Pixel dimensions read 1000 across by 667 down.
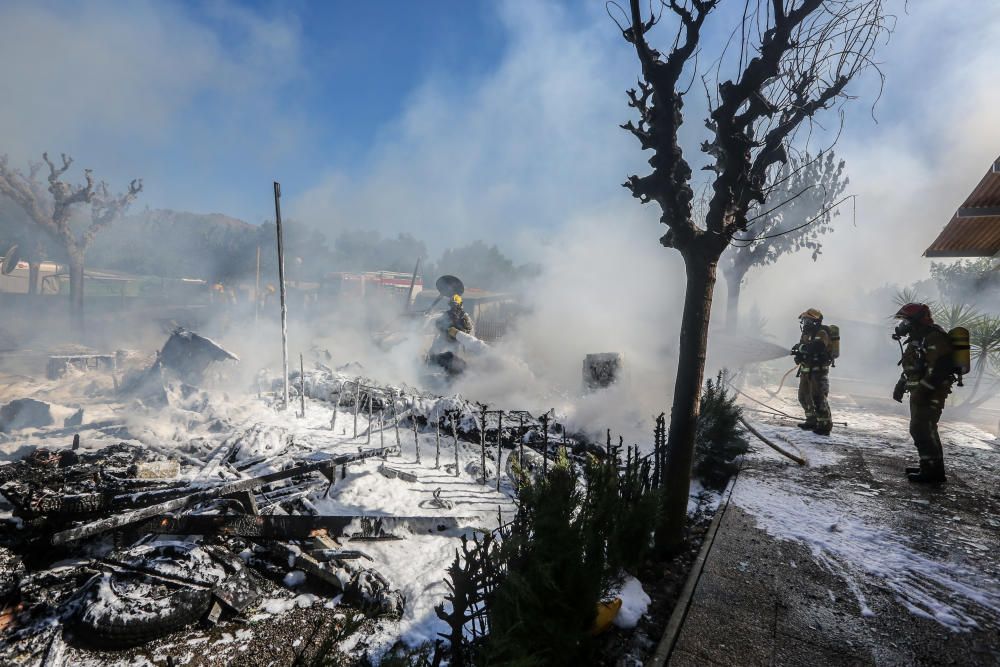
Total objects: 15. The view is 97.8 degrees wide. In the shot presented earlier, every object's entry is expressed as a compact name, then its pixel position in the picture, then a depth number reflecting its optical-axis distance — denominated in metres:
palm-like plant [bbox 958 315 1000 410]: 12.20
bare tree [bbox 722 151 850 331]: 21.47
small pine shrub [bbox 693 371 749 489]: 6.15
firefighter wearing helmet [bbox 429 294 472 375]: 14.03
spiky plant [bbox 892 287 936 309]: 15.24
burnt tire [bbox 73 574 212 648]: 3.23
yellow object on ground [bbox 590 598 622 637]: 2.90
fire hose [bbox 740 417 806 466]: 6.40
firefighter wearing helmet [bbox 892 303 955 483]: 5.56
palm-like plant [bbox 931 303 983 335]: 12.80
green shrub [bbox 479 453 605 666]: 2.42
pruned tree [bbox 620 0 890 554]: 3.74
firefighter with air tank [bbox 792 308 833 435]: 8.34
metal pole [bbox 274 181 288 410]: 10.44
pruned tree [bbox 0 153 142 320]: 17.86
